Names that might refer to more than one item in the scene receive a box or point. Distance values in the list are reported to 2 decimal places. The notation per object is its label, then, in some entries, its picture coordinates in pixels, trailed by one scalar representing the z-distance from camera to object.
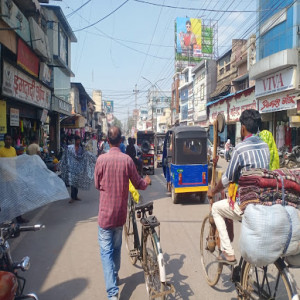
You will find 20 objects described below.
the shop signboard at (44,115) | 12.23
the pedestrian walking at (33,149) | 8.16
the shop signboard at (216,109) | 24.93
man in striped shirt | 2.77
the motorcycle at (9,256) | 2.45
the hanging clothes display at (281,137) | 15.89
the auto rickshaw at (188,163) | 7.75
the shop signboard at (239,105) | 19.31
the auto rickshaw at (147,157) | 13.98
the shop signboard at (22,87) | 7.78
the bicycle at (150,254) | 2.61
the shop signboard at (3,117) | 7.91
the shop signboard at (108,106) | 86.50
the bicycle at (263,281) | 2.14
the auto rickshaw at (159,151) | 18.13
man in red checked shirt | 2.97
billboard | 34.66
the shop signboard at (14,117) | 9.18
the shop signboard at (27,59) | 9.02
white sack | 2.03
